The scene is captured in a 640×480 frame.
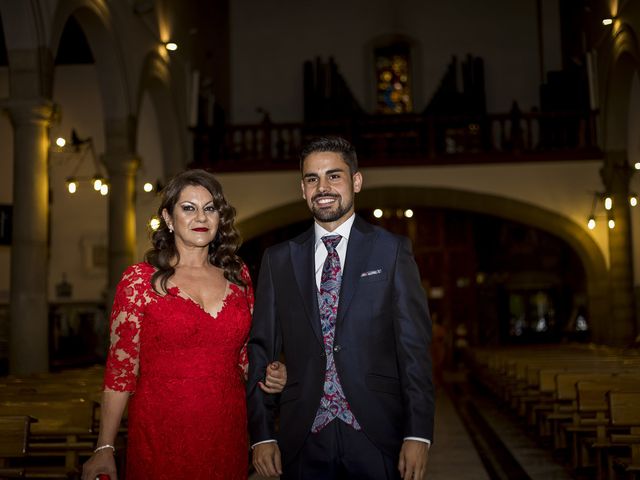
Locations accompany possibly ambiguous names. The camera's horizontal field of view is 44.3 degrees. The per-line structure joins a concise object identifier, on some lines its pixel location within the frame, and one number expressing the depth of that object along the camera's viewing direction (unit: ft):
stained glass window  61.52
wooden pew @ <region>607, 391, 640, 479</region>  14.55
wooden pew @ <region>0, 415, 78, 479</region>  11.23
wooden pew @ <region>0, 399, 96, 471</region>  14.65
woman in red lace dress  9.17
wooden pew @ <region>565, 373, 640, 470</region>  17.74
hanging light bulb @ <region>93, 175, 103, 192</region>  35.85
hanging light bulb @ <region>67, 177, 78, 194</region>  35.90
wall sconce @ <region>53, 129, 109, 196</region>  47.57
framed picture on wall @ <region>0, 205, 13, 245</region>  43.29
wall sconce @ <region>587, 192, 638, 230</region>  42.29
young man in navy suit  8.33
